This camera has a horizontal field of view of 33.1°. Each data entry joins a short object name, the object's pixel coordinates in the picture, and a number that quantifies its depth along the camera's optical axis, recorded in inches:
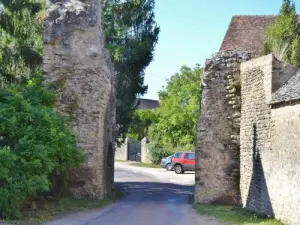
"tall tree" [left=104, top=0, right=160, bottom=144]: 1035.3
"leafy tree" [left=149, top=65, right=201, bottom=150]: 1657.2
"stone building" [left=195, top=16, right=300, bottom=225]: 515.5
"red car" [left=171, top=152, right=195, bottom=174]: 1371.8
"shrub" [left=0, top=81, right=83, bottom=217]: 468.4
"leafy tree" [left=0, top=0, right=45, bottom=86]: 813.2
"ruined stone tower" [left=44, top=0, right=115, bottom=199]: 652.1
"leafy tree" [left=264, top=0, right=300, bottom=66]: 803.4
